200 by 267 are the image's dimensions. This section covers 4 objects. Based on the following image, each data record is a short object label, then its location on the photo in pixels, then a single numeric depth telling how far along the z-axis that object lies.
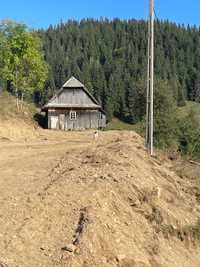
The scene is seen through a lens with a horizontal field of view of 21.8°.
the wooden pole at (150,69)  15.51
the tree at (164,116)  34.06
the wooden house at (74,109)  50.78
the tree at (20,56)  42.94
